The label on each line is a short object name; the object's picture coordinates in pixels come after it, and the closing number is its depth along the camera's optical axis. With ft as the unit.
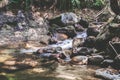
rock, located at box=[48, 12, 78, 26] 41.63
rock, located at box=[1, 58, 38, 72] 24.99
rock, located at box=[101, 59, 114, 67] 25.91
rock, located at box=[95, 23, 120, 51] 29.99
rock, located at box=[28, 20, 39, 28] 40.36
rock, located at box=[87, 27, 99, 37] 34.71
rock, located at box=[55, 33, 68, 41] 37.86
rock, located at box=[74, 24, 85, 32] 41.11
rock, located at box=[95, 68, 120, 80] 22.42
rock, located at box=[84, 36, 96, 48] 31.72
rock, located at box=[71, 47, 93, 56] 29.32
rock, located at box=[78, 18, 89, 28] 42.43
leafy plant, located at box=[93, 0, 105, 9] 48.83
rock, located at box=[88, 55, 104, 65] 26.84
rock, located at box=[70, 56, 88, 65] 27.07
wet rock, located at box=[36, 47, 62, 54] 30.68
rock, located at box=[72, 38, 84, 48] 32.76
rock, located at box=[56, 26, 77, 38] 38.70
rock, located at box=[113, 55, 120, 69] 25.33
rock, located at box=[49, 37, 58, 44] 35.34
